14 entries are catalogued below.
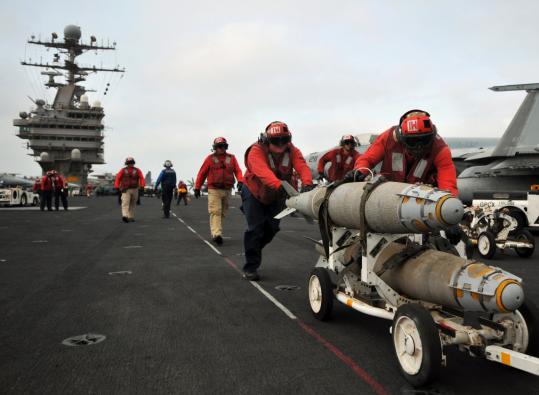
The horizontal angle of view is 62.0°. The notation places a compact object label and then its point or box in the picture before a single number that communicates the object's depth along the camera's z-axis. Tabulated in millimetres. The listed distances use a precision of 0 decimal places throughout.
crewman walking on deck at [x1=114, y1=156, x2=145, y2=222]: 17172
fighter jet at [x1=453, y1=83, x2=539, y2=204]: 17875
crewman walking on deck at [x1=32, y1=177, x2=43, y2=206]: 27744
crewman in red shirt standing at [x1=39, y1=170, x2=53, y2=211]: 25889
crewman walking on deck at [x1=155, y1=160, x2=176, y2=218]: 19875
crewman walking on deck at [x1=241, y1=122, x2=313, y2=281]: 6297
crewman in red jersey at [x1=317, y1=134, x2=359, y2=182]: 11180
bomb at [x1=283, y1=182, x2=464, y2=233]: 3312
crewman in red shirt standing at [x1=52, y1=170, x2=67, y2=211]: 26412
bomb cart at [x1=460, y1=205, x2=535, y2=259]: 9914
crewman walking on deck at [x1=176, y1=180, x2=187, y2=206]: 36344
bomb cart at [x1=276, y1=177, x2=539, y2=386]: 3111
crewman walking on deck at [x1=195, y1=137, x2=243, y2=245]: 11391
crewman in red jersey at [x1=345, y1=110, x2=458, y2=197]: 4520
